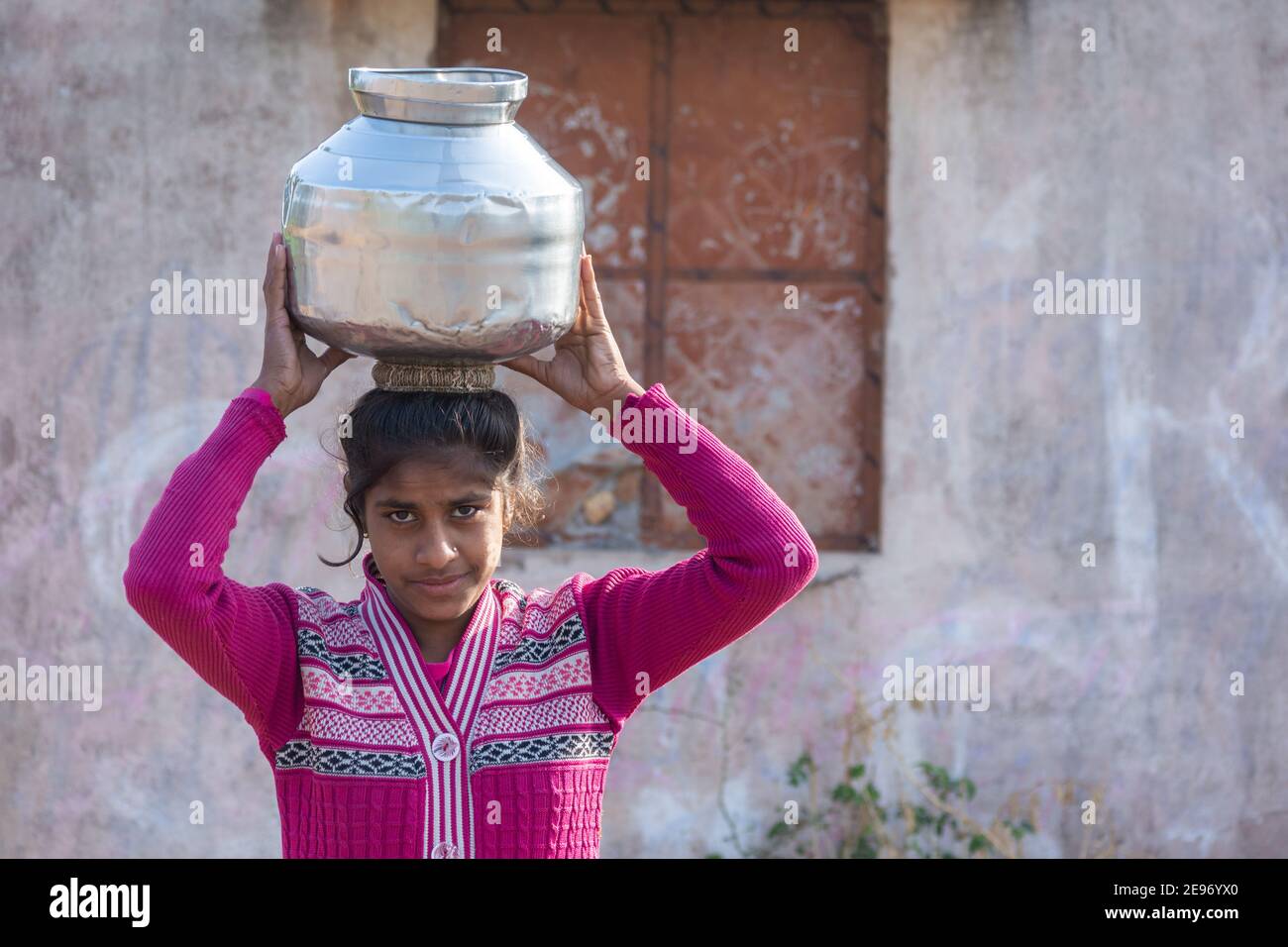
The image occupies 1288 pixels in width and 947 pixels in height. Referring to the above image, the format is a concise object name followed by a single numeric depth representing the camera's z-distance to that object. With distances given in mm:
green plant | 4961
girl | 2334
